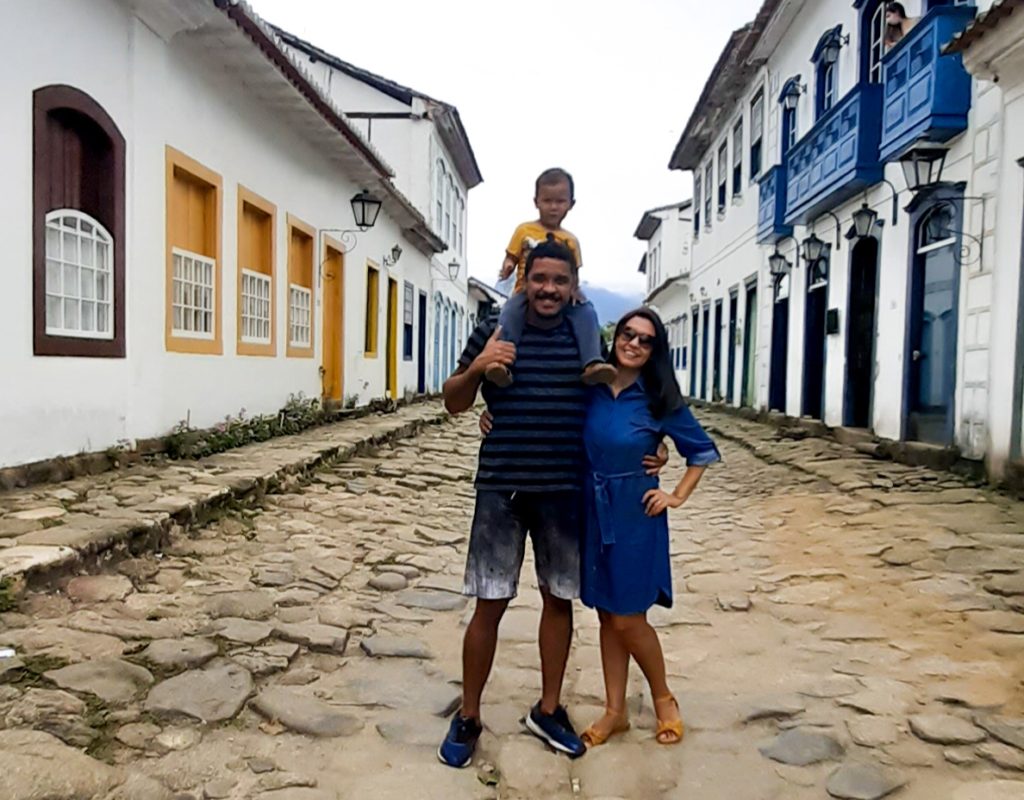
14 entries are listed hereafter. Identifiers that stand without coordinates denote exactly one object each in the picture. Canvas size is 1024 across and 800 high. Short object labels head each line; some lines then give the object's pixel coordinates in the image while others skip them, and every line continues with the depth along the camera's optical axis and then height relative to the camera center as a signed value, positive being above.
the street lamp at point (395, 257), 16.16 +2.18
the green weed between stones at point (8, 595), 3.61 -0.94
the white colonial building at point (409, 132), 19.69 +5.60
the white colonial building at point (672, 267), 27.30 +4.15
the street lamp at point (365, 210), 12.64 +2.37
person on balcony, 9.47 +3.92
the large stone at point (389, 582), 4.95 -1.20
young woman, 2.80 -0.36
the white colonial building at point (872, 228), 7.76 +1.83
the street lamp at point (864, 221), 10.49 +1.92
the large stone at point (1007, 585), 4.56 -1.07
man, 2.77 -0.29
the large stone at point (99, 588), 4.00 -1.03
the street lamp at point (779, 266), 14.36 +1.88
